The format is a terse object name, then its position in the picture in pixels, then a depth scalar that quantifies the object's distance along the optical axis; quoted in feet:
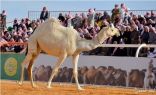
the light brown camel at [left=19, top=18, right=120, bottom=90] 61.36
